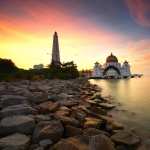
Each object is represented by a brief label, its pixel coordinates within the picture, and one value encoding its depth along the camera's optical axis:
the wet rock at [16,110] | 3.92
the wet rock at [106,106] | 7.44
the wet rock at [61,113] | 4.24
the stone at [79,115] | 4.37
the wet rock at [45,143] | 2.83
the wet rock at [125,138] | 3.29
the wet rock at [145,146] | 3.16
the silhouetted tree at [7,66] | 26.02
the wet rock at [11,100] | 4.80
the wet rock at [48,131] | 3.03
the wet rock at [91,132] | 3.34
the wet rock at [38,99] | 5.70
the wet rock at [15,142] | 2.62
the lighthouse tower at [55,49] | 62.56
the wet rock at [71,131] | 3.37
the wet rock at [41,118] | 3.70
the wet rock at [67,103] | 5.71
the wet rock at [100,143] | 2.62
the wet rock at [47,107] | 4.72
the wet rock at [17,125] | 3.19
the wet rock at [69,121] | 3.75
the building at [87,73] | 93.00
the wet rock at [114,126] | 4.15
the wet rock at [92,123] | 4.00
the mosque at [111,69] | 90.47
